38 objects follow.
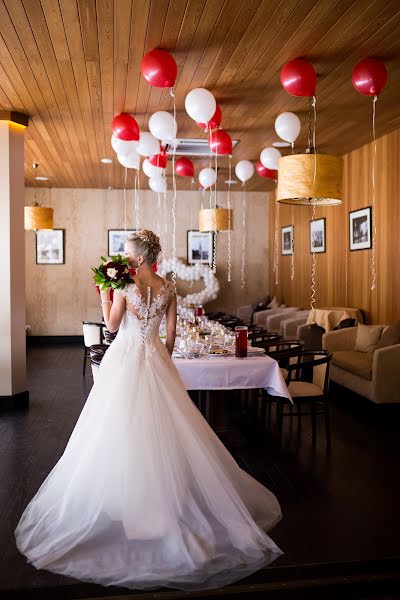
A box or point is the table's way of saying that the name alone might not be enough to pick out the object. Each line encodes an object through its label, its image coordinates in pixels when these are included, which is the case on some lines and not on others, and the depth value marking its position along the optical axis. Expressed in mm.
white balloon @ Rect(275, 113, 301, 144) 5758
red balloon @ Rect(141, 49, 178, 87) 4516
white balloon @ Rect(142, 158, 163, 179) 7950
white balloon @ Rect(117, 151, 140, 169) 7116
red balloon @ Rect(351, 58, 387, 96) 4711
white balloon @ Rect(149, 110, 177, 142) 5746
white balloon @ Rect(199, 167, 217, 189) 8477
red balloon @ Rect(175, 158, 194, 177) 8680
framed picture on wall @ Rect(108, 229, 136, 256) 12547
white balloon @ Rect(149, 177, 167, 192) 8344
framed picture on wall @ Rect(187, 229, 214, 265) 12766
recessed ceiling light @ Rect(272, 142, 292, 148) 7924
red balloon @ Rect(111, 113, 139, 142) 6148
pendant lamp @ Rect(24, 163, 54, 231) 9414
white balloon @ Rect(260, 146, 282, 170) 7293
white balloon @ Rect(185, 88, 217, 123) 5223
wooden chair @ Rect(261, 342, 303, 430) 5059
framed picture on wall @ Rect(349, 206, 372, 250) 8109
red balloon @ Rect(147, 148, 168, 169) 7584
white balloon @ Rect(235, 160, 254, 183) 8469
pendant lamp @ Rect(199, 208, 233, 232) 8062
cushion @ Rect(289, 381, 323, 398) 4914
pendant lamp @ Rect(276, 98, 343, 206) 4586
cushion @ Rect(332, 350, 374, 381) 6224
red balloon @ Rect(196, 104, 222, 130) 5671
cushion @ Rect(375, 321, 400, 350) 6449
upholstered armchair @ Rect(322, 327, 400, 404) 5910
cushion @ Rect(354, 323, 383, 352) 7068
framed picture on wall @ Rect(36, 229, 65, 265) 12500
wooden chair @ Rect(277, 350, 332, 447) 4891
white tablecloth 4418
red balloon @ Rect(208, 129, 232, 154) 6586
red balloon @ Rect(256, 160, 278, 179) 8469
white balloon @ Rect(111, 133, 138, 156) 6671
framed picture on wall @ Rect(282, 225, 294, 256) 11477
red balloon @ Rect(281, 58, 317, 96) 4711
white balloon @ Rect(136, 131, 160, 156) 6541
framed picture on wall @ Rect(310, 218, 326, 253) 9844
